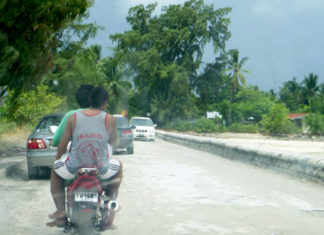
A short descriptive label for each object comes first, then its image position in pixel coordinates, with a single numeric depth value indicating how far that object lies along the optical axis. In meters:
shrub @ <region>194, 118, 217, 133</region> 60.52
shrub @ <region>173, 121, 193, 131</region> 57.28
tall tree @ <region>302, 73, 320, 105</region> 89.56
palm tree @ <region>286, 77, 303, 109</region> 96.38
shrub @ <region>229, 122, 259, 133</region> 61.91
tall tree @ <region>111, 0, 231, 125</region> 55.62
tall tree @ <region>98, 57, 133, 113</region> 69.23
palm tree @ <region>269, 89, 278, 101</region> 111.88
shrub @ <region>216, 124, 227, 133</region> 62.80
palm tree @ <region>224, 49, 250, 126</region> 77.12
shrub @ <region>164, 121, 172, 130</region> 57.79
